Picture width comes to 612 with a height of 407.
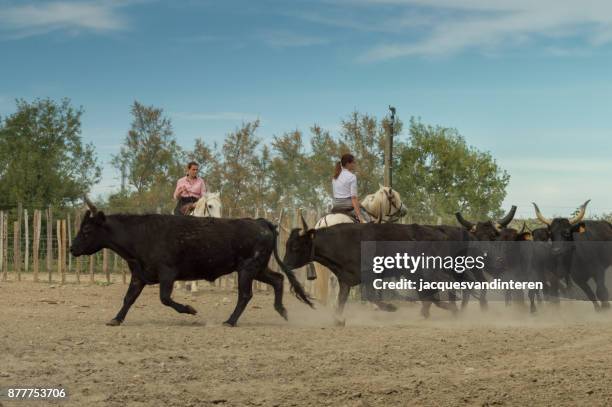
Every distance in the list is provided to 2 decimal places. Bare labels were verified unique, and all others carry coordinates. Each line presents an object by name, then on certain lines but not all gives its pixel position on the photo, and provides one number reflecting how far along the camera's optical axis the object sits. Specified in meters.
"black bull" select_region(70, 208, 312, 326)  12.80
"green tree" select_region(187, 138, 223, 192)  42.38
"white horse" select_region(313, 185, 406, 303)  15.88
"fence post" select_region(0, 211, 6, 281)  24.72
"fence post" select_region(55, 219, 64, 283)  22.41
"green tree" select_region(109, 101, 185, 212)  43.75
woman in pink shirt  17.64
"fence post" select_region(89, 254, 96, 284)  21.57
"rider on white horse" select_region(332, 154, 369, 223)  14.68
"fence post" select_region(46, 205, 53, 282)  22.08
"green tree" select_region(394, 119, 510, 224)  44.22
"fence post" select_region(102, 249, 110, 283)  21.72
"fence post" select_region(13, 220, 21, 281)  23.25
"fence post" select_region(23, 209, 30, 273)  24.28
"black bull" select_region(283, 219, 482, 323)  14.14
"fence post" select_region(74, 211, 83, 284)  21.85
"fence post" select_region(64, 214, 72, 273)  23.15
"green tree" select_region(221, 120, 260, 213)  42.06
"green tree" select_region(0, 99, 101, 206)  35.75
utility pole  26.92
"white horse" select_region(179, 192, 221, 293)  17.62
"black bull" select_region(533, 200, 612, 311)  16.23
